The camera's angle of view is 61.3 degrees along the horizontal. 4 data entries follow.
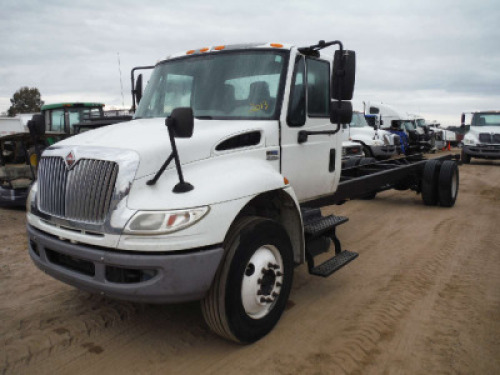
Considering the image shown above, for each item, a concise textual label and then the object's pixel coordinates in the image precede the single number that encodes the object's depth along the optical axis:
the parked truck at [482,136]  18.56
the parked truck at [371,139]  16.62
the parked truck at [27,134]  8.62
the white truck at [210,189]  2.84
